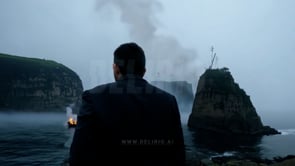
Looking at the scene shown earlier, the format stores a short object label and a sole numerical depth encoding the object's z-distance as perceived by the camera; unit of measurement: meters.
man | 2.30
